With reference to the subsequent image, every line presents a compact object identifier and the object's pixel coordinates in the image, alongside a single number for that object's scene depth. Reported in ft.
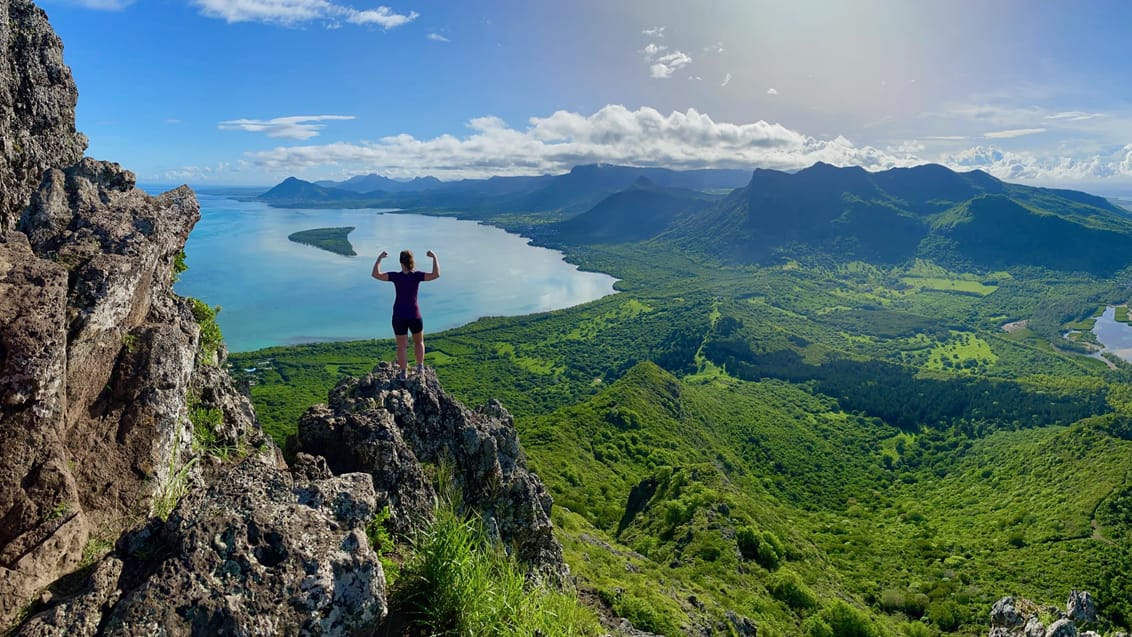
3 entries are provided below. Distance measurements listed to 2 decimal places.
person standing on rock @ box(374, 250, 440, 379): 37.76
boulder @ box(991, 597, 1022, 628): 90.56
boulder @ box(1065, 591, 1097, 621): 97.30
